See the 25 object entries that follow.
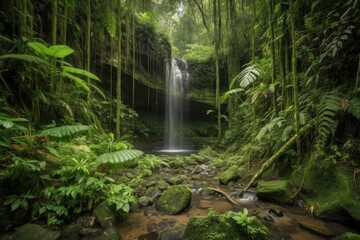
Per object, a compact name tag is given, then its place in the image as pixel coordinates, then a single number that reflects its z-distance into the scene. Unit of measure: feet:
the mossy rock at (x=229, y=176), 12.76
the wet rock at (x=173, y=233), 6.85
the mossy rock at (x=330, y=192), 7.38
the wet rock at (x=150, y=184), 11.66
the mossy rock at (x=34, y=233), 6.16
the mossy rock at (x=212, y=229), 5.84
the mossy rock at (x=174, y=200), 8.89
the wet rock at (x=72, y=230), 6.89
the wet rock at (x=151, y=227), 7.57
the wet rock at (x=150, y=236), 7.13
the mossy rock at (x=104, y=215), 7.30
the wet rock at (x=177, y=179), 12.89
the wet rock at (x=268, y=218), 8.14
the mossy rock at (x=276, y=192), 9.35
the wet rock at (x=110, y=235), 6.79
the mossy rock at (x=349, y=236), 5.97
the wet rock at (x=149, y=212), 8.71
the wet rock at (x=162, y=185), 11.50
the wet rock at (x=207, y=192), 11.27
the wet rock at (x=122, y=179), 11.59
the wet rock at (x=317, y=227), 7.03
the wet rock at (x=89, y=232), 6.92
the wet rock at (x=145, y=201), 9.51
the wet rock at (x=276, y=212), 8.46
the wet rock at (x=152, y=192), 10.41
